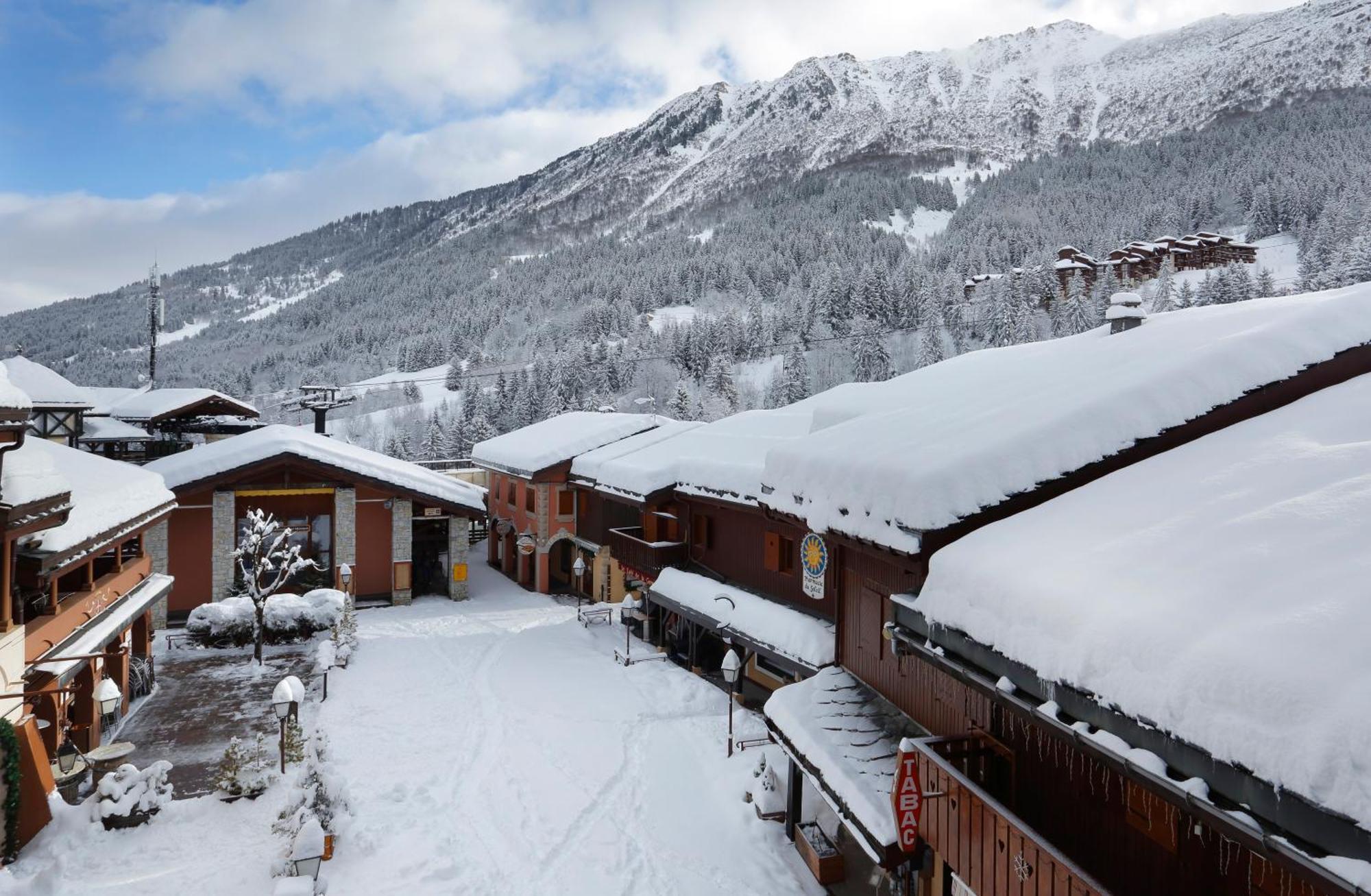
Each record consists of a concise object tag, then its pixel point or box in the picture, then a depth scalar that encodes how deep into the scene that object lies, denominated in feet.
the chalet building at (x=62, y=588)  36.37
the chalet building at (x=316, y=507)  86.63
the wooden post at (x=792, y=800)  42.27
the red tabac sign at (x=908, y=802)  27.40
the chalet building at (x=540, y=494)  101.96
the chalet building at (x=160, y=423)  121.08
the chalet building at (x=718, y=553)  55.47
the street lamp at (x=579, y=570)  93.61
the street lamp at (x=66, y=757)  42.39
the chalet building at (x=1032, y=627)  17.47
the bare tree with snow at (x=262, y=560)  68.54
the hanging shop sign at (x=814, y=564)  52.60
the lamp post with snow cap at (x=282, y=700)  44.21
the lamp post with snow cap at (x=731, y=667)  49.39
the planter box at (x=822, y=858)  38.68
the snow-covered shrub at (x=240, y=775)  44.32
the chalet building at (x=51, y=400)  95.35
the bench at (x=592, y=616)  87.30
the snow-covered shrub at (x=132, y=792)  39.86
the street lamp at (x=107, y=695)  42.22
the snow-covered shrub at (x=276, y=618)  75.15
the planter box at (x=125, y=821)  39.82
